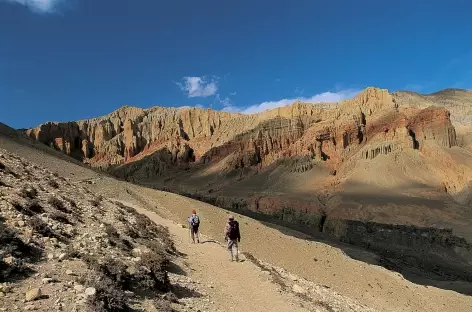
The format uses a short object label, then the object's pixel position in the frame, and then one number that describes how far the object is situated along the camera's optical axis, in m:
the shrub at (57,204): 15.31
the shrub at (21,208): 12.60
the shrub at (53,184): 19.97
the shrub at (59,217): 13.69
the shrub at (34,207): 13.38
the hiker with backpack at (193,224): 19.59
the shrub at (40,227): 11.39
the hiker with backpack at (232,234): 16.73
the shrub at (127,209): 23.48
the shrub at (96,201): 20.44
